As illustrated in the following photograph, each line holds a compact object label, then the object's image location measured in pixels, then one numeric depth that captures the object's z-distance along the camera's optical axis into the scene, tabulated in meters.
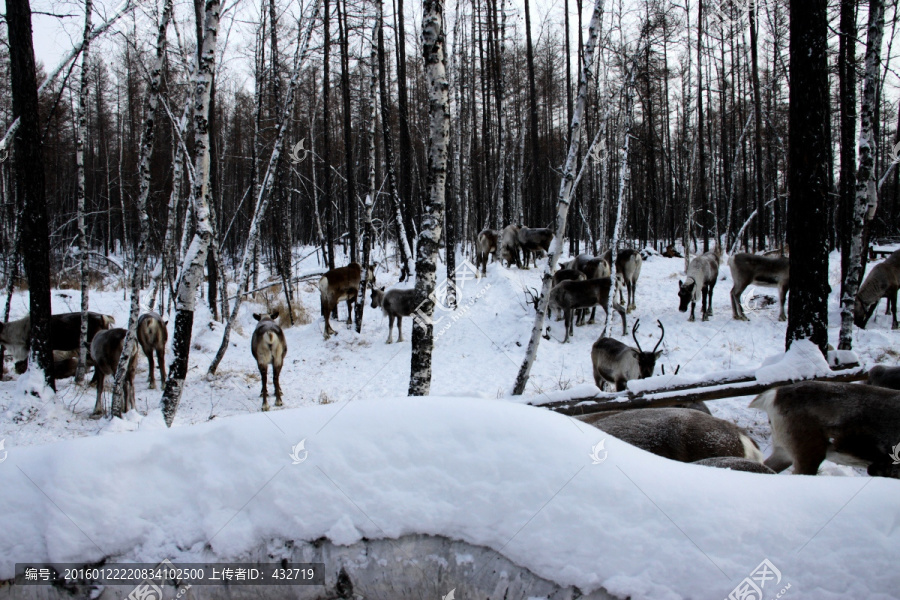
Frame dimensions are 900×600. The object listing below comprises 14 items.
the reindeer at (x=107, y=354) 7.46
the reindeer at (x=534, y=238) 16.97
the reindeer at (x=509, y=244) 17.06
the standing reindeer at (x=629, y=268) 12.36
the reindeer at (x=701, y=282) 11.34
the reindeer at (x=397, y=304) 11.67
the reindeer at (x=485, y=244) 16.55
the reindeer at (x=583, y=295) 11.09
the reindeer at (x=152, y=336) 8.42
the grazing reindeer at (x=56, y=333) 9.02
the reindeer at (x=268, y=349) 8.12
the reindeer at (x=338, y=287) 12.38
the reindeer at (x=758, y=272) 10.78
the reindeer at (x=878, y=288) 9.45
